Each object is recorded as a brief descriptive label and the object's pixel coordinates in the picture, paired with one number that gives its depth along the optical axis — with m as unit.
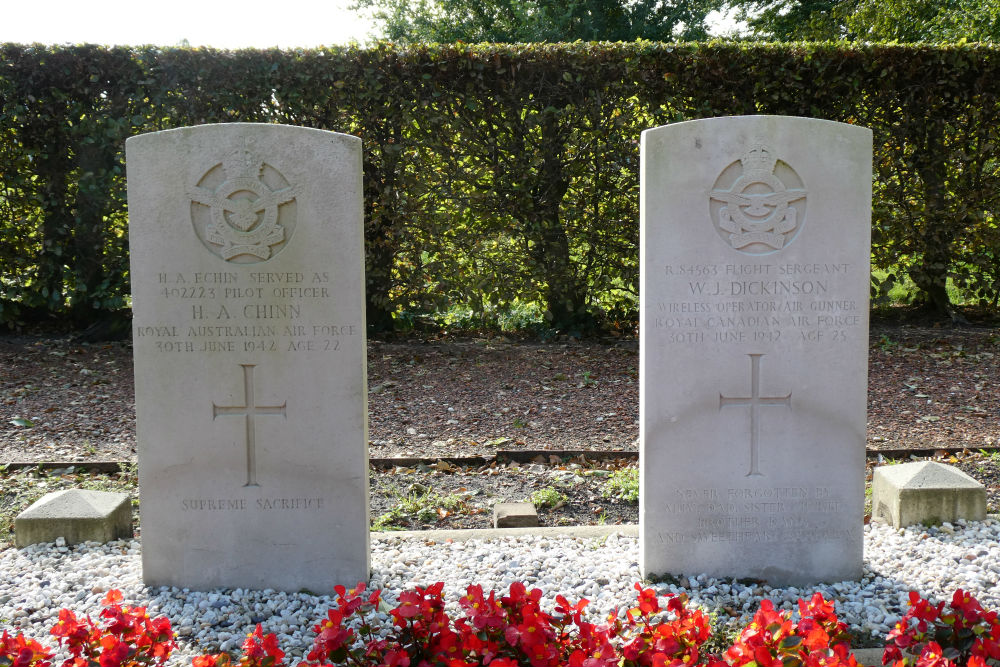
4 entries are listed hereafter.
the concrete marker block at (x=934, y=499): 3.74
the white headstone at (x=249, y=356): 3.06
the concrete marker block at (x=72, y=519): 3.57
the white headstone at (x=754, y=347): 3.11
